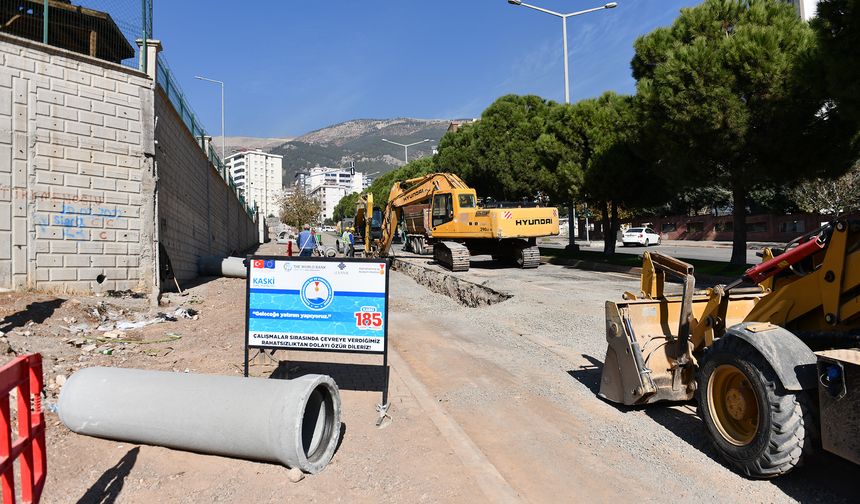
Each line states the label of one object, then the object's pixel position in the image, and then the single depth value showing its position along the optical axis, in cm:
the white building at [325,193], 18875
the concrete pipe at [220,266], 1681
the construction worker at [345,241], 2665
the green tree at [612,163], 2228
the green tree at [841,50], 1020
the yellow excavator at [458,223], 1969
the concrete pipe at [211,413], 383
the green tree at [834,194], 3591
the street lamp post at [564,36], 2514
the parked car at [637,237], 4084
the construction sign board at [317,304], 527
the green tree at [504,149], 3162
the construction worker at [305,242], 1623
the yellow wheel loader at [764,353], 357
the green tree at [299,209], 6269
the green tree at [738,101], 1452
